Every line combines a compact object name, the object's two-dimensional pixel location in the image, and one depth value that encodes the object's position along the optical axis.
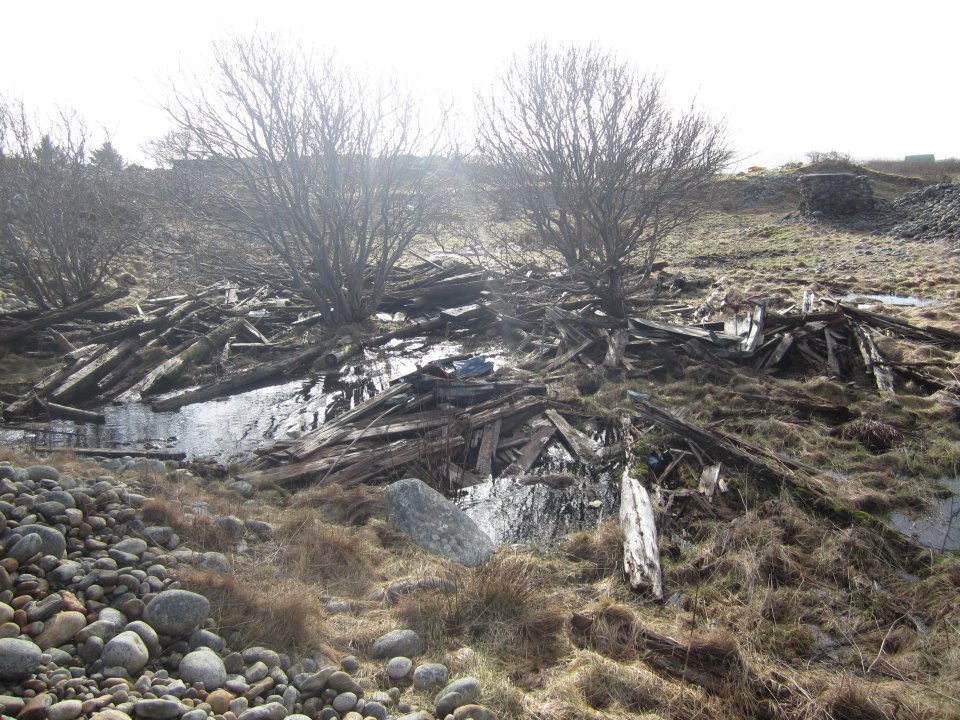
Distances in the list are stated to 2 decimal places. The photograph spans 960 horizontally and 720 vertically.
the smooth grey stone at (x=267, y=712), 2.72
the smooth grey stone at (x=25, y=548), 3.38
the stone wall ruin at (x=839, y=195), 23.52
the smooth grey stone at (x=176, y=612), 3.21
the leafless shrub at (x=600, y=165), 11.02
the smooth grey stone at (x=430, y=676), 3.29
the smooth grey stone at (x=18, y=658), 2.58
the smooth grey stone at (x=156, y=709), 2.57
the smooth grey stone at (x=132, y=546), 3.84
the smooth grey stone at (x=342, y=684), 3.13
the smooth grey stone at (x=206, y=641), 3.19
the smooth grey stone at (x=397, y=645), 3.58
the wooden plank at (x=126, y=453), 7.09
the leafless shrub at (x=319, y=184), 11.11
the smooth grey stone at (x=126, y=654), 2.87
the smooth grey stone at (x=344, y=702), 3.01
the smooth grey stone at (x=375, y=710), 2.96
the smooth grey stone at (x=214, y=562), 4.00
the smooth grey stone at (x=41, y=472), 4.57
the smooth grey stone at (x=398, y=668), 3.36
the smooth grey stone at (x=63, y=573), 3.38
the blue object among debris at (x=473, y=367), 9.13
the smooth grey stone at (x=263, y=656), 3.21
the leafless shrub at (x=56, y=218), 12.78
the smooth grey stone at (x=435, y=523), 5.11
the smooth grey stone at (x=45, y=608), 3.01
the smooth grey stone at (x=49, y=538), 3.54
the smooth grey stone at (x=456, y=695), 3.09
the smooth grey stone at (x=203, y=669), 2.93
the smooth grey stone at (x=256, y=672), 3.07
